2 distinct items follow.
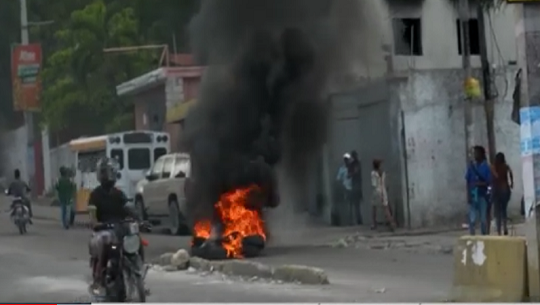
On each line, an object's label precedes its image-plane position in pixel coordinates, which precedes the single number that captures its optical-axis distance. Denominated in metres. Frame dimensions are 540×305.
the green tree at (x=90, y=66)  41.72
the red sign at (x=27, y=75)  37.81
